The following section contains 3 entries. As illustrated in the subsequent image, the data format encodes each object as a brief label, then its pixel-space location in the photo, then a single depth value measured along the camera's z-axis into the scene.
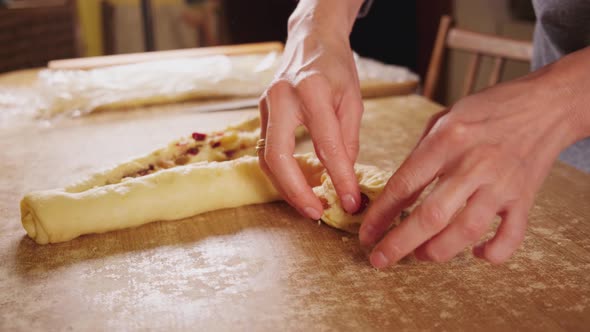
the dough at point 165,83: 0.89
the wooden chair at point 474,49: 0.87
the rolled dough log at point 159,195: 0.56
